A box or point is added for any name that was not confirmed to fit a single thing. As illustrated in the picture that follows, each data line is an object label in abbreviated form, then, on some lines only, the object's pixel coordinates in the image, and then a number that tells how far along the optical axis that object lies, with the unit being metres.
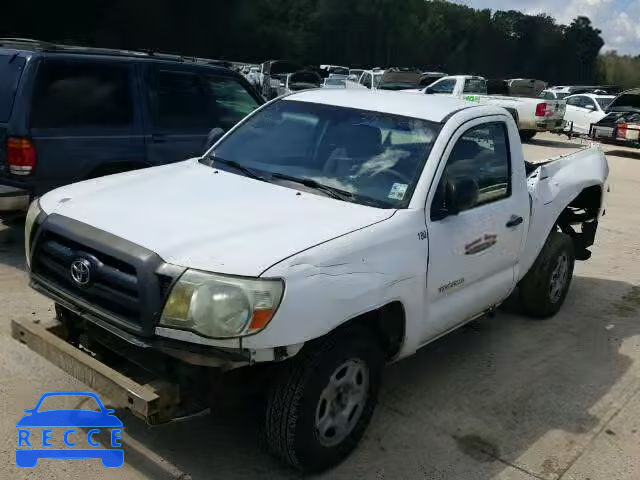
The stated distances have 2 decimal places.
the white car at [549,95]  22.47
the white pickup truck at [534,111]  19.25
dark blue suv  5.80
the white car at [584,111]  21.83
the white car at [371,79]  25.87
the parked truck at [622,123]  18.17
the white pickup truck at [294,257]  2.86
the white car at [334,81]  25.34
